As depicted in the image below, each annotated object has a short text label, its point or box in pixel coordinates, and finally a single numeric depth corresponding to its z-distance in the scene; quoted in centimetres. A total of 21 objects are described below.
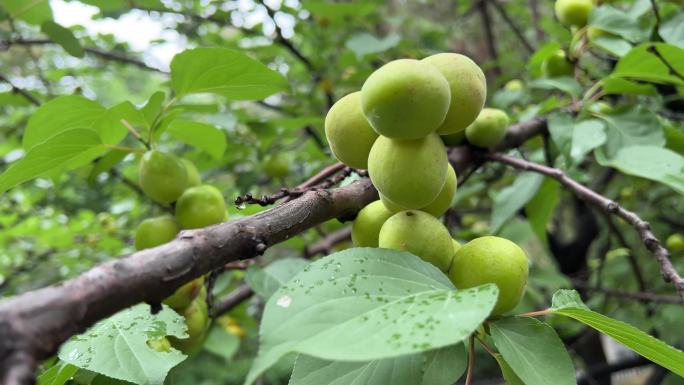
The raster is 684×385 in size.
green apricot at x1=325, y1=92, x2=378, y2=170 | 21
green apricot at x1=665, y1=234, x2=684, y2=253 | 72
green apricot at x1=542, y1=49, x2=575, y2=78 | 45
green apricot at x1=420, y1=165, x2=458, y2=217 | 22
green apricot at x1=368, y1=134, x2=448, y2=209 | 19
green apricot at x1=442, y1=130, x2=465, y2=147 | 31
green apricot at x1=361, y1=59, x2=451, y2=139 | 18
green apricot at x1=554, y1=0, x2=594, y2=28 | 43
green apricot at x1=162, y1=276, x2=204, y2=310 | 26
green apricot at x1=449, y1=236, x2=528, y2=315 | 19
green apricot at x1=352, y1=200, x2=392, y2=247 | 22
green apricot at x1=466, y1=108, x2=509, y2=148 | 31
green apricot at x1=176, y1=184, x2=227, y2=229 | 28
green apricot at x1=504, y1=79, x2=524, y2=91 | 61
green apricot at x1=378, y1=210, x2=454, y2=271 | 20
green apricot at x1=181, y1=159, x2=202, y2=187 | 31
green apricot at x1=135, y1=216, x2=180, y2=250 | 28
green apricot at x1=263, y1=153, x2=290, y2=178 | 55
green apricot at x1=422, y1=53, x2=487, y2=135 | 20
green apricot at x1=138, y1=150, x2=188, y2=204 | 29
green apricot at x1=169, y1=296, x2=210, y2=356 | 28
